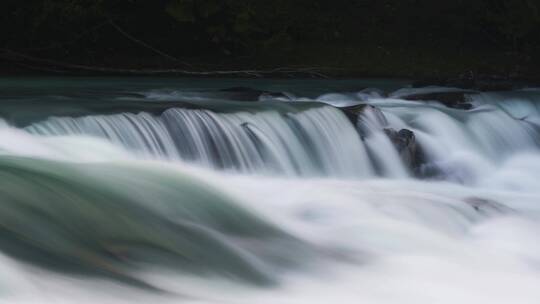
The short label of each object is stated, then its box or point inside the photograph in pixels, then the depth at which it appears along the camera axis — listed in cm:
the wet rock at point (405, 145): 1672
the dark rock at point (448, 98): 2070
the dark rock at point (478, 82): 2378
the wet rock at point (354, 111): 1703
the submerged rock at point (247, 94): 1856
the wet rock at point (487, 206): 1378
